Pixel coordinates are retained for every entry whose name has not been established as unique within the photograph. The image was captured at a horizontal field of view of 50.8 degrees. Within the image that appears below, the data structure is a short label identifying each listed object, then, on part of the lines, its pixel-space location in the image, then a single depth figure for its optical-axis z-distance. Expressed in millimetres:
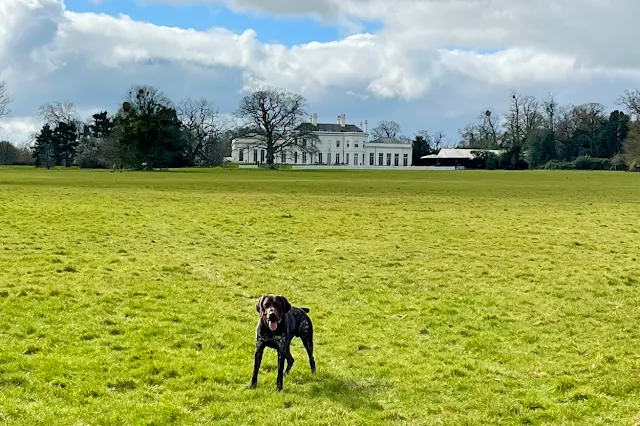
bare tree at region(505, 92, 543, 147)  151625
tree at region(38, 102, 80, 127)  132875
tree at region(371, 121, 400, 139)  194375
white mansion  174375
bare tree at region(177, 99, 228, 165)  121250
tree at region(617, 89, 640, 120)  127875
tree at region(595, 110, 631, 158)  131375
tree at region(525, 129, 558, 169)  134000
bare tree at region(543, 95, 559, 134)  150375
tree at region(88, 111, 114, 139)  123725
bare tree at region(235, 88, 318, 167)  117438
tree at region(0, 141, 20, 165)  132625
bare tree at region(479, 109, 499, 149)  170375
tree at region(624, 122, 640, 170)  104375
